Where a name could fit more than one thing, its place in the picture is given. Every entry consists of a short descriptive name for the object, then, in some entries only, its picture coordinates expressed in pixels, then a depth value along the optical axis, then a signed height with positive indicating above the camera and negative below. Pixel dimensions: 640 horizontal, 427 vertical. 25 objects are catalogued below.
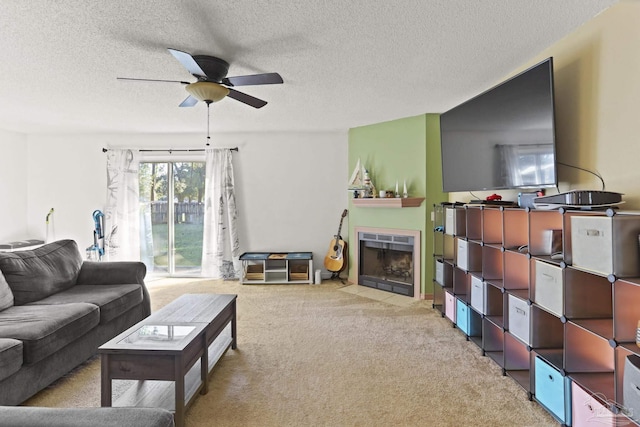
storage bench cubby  5.13 -0.77
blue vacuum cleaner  5.24 -0.29
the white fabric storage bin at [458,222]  3.28 -0.07
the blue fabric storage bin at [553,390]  1.82 -0.98
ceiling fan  2.45 +0.98
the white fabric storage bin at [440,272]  3.66 -0.61
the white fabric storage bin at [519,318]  2.20 -0.68
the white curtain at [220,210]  5.35 +0.11
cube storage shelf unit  1.56 -0.53
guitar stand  5.27 -0.92
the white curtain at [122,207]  5.32 +0.17
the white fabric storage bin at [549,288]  1.88 -0.42
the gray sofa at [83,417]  1.11 -0.65
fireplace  4.44 -0.61
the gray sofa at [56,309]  2.03 -0.65
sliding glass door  5.56 +0.05
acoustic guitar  5.17 -0.60
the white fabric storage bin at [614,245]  1.55 -0.15
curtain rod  5.40 +1.06
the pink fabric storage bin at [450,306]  3.34 -0.90
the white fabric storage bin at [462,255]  3.06 -0.37
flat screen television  2.23 +0.60
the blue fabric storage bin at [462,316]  3.06 -0.92
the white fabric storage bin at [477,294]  2.77 -0.66
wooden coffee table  1.82 -0.75
